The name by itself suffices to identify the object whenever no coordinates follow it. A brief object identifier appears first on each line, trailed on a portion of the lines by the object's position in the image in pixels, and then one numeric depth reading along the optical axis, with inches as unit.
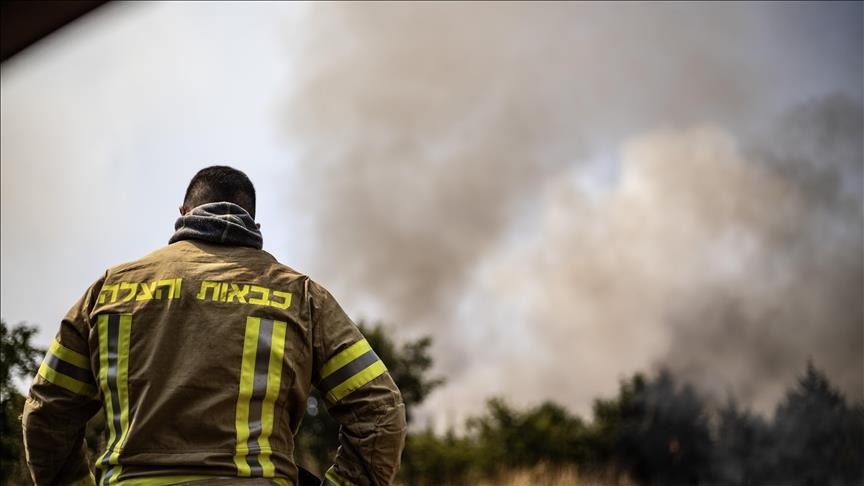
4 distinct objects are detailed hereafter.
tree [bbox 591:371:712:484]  736.3
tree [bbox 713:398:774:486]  773.9
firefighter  85.8
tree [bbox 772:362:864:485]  774.5
